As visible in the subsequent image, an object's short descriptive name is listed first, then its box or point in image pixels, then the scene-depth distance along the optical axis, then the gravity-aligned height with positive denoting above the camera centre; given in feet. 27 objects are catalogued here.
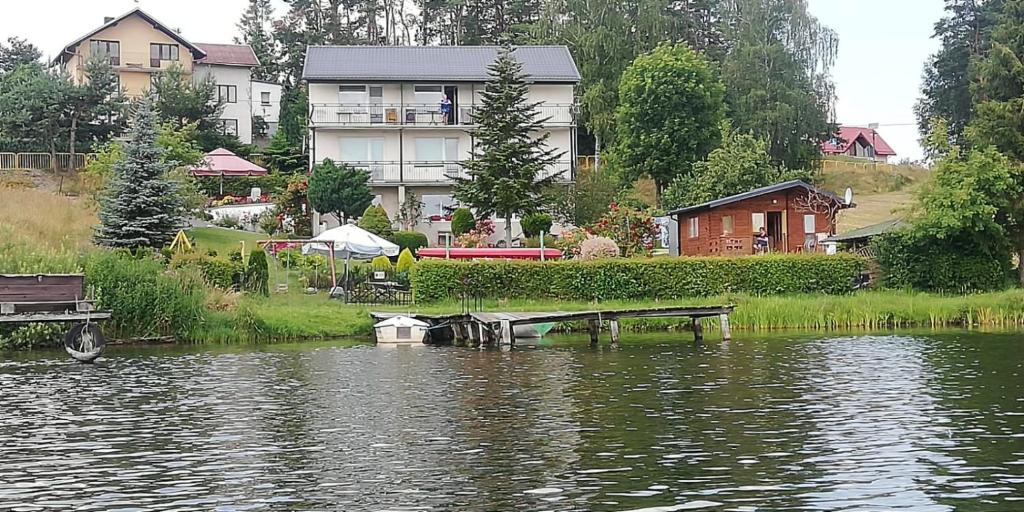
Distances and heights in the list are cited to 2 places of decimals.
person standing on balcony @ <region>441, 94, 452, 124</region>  216.74 +30.60
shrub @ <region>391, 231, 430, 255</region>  175.73 +5.98
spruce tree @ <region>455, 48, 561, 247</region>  176.65 +17.60
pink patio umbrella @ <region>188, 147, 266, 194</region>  227.40 +22.34
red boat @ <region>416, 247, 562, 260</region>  158.71 +3.47
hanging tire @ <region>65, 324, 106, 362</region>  102.98 -4.69
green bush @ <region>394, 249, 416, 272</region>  153.38 +2.56
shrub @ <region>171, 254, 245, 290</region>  132.98 +1.68
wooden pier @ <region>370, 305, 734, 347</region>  116.06 -4.07
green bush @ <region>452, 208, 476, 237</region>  187.73 +9.03
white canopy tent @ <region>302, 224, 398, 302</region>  142.02 +4.53
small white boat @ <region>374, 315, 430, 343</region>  121.39 -5.00
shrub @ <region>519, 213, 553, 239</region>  178.40 +8.27
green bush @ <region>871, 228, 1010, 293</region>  144.56 +0.95
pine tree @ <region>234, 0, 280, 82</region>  314.35 +66.98
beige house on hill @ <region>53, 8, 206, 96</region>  270.26 +53.71
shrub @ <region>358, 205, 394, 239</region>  180.45 +8.79
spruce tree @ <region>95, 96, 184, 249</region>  146.72 +10.37
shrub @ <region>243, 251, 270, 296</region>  138.31 +0.96
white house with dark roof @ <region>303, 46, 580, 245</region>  214.48 +28.99
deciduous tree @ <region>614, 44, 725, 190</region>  228.22 +30.98
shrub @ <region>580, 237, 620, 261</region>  151.94 +3.64
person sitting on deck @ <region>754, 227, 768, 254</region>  166.30 +4.58
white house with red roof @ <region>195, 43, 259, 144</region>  285.84 +47.76
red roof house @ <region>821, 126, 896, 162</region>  381.60 +42.01
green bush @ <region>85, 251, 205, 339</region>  118.21 -1.08
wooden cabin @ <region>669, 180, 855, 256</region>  167.53 +8.01
